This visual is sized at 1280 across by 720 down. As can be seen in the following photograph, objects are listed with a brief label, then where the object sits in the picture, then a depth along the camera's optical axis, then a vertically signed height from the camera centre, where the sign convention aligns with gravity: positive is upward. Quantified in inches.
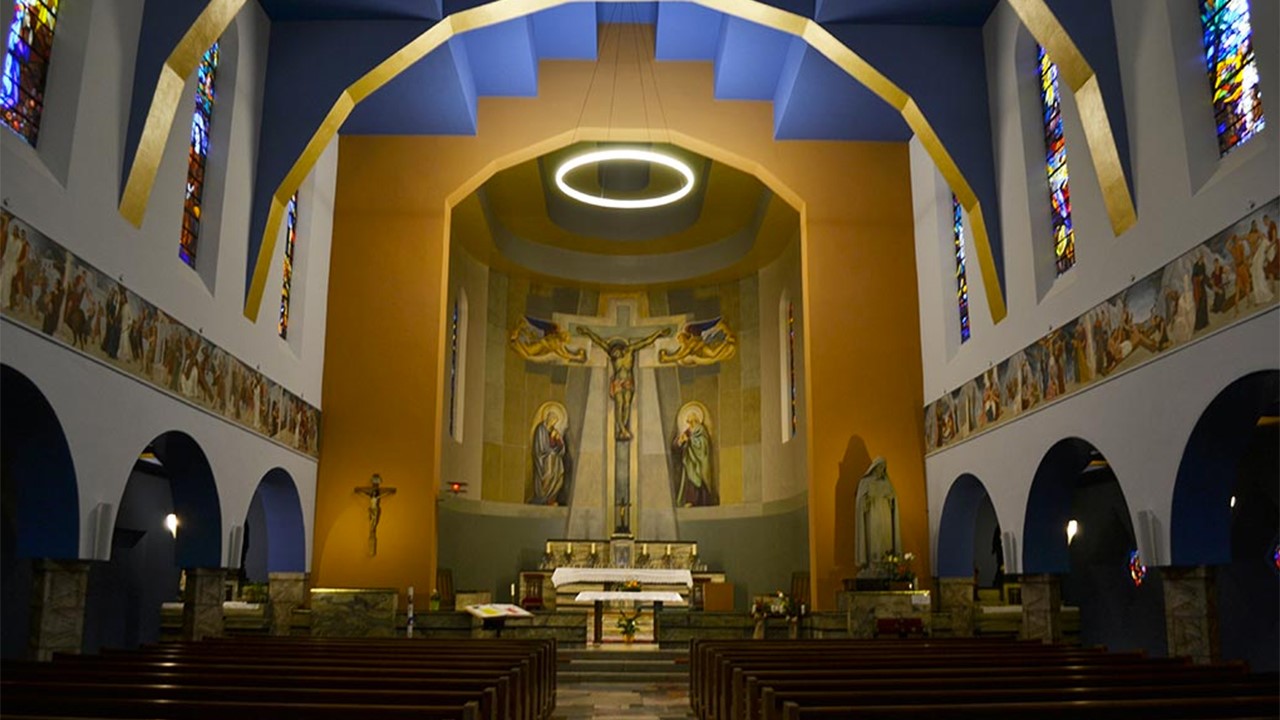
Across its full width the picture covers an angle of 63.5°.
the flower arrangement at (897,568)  567.5 -8.5
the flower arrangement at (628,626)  610.9 -44.3
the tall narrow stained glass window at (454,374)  795.4 +133.6
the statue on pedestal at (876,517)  585.6 +19.8
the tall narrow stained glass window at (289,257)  587.2 +165.0
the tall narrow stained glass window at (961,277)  587.5 +156.2
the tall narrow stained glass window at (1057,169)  464.1 +174.3
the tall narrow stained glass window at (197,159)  465.7 +175.3
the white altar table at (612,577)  669.3 -16.9
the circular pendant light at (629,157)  613.6 +230.8
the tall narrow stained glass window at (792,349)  800.9 +157.8
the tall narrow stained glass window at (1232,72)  328.8 +154.6
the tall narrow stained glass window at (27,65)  325.7 +152.8
